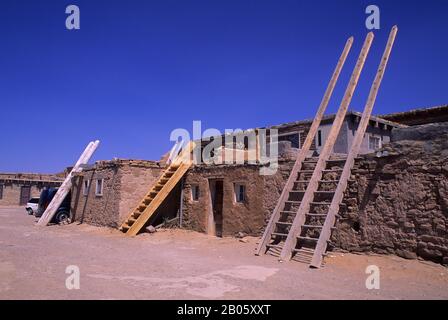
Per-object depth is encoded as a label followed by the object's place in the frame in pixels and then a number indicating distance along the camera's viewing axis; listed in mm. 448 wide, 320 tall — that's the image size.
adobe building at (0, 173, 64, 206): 34875
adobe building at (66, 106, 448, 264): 7434
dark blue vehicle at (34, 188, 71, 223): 18734
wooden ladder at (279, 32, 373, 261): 8203
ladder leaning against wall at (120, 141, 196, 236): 13137
